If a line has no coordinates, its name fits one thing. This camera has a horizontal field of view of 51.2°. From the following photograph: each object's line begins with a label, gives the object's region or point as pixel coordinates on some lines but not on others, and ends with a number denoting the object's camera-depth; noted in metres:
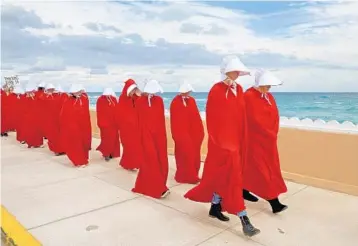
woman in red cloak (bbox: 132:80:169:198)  5.29
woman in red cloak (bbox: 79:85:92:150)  8.02
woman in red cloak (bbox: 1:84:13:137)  13.00
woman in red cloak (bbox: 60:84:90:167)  7.70
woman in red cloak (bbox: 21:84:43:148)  10.05
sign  13.87
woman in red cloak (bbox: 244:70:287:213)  4.40
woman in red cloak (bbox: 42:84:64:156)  9.28
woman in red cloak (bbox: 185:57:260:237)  3.92
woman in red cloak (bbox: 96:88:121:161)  8.08
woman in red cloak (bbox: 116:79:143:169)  6.87
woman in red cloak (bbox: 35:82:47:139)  9.86
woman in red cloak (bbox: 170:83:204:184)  5.94
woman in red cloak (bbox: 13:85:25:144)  11.17
